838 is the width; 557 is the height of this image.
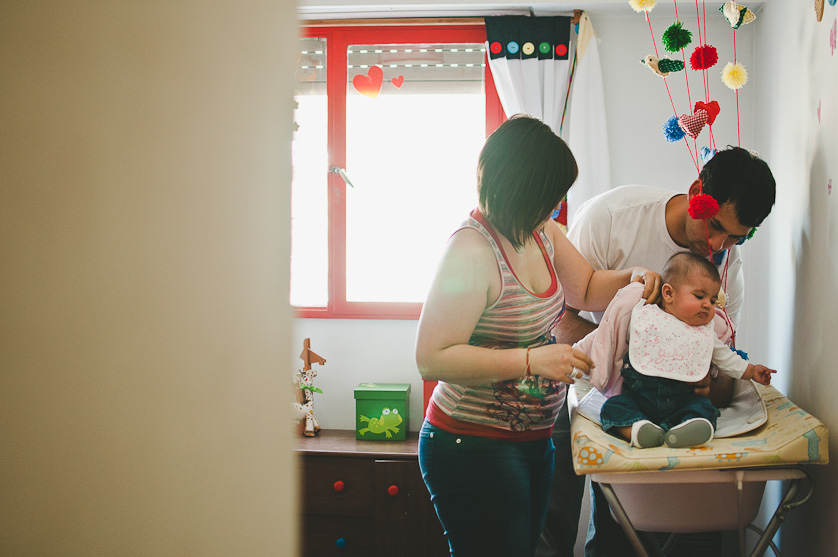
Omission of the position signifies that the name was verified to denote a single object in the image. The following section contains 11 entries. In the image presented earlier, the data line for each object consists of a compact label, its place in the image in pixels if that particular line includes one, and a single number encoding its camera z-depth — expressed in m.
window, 2.86
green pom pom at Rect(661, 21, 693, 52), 1.68
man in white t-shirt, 1.52
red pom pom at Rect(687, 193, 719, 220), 1.49
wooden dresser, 2.38
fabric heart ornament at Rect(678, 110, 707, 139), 1.71
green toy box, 2.62
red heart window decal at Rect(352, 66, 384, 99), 2.86
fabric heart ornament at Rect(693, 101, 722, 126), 1.72
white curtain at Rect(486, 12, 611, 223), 2.67
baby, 1.60
